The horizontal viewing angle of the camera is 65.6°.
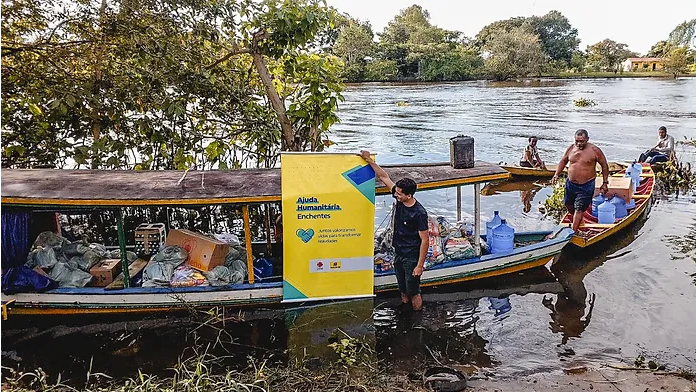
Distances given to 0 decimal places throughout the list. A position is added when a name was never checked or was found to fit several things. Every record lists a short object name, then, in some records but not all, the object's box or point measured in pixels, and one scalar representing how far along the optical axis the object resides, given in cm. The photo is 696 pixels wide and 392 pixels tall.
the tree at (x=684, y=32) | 11888
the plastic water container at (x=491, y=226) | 828
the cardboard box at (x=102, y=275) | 709
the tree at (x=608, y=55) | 8104
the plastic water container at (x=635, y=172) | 1244
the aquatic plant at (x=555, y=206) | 1224
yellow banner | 656
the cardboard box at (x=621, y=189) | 1084
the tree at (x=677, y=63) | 6619
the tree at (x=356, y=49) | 6512
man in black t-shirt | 641
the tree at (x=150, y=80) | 830
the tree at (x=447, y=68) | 6906
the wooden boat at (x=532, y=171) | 1571
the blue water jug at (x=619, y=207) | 1066
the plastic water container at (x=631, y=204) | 1093
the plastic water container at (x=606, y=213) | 1015
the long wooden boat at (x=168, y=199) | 640
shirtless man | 901
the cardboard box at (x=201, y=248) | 707
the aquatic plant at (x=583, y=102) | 3762
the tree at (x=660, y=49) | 8619
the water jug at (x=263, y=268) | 746
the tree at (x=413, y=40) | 7019
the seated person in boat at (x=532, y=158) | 1596
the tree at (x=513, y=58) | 6881
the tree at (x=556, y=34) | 8562
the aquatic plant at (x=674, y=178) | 1423
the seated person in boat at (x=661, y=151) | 1504
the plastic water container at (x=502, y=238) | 815
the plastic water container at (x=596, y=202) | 1068
